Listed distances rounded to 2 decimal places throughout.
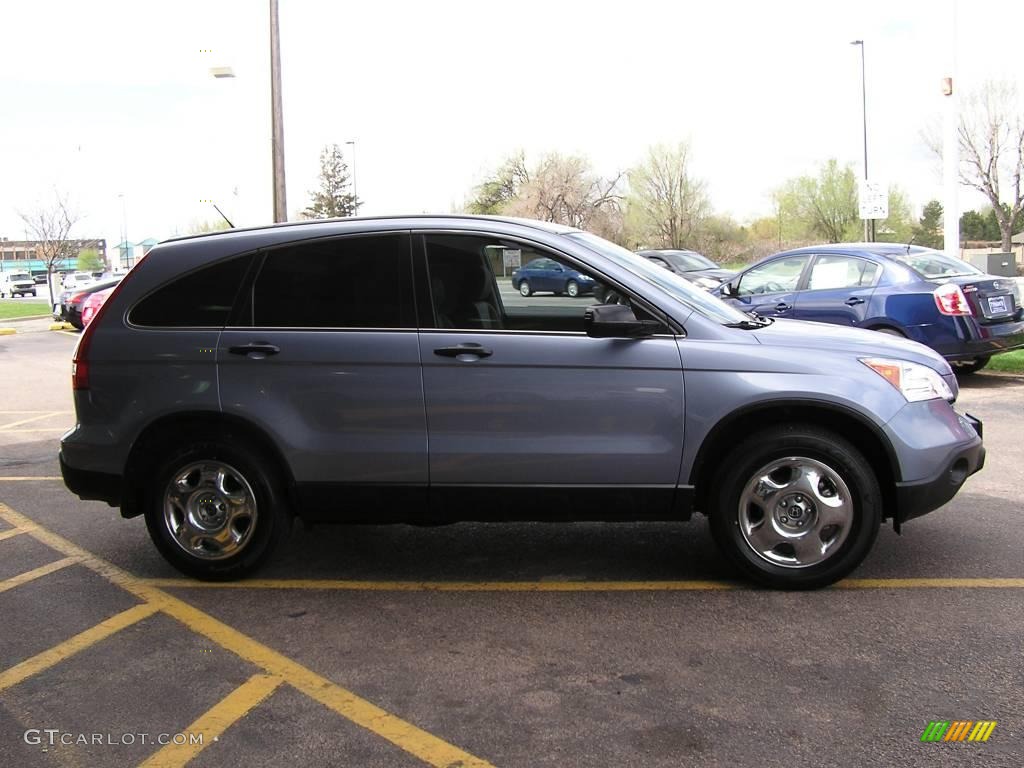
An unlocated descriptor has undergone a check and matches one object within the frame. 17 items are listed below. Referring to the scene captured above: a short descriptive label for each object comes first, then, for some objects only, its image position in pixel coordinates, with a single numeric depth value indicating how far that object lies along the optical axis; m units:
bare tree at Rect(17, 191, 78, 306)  43.09
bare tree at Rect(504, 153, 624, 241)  58.41
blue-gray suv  4.21
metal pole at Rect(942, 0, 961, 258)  15.42
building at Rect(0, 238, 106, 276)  116.38
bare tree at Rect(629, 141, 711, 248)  56.56
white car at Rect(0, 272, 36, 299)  59.58
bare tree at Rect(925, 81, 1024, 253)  47.12
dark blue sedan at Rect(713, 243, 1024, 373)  9.36
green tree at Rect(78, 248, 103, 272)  115.00
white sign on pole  21.58
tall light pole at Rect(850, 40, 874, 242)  41.75
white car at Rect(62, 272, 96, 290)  48.31
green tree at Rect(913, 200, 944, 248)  55.97
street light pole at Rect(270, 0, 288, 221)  14.56
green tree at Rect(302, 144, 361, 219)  82.00
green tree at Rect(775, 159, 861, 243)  60.34
